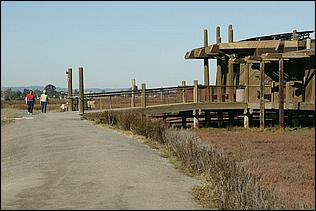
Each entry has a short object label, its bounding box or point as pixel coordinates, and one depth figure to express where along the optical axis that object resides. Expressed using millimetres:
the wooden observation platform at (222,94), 25422
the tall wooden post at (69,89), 33422
